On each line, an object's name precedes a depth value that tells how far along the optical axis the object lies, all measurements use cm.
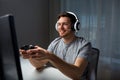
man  138
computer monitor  65
